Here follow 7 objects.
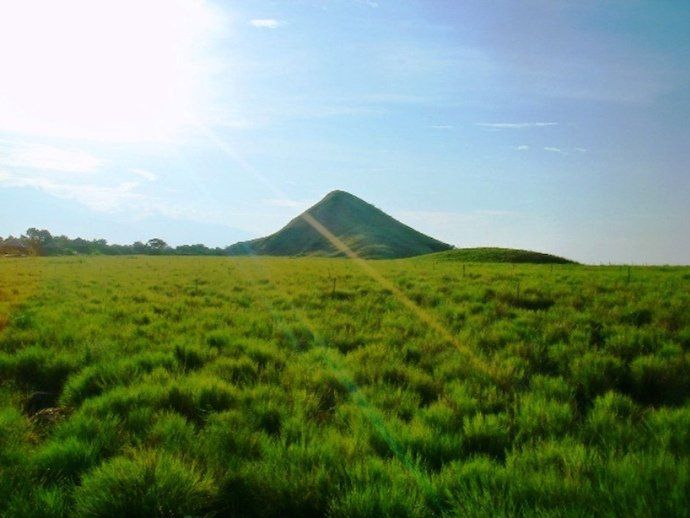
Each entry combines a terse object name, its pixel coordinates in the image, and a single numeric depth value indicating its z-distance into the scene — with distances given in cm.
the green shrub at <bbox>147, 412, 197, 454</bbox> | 412
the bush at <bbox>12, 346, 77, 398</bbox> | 658
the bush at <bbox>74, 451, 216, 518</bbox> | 324
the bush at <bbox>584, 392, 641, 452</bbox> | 417
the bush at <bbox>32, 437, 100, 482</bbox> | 381
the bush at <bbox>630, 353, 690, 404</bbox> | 574
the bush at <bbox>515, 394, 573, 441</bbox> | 448
